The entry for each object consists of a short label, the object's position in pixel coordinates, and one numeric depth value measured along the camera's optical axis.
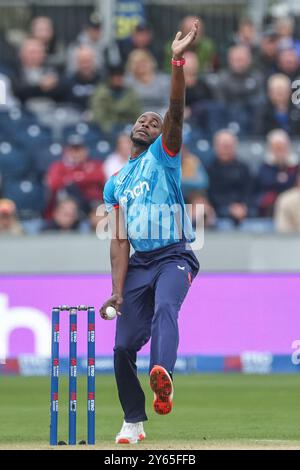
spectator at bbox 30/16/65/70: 21.69
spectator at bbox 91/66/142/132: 19.81
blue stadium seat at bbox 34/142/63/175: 19.12
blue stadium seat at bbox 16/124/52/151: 19.58
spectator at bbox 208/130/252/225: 18.59
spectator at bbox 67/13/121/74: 21.19
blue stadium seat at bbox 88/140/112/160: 19.22
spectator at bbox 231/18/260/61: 21.58
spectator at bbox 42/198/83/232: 17.92
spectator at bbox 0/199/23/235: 17.67
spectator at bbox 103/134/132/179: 18.44
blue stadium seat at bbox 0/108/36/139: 19.84
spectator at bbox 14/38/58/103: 20.84
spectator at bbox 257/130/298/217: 18.69
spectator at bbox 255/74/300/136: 19.97
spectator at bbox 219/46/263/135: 20.30
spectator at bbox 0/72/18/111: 20.53
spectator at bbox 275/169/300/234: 17.75
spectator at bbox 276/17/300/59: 21.30
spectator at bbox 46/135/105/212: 18.41
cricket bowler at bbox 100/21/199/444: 9.64
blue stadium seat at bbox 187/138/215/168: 19.08
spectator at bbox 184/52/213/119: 20.31
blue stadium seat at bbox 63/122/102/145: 19.55
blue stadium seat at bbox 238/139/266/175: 19.58
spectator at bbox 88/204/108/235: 17.41
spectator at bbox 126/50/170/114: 20.69
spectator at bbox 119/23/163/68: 21.39
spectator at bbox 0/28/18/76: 21.25
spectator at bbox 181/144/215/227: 18.14
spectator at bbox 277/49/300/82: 20.59
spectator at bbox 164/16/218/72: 21.36
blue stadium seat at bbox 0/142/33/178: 19.17
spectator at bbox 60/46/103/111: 20.70
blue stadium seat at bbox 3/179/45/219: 18.77
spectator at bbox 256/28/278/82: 20.89
